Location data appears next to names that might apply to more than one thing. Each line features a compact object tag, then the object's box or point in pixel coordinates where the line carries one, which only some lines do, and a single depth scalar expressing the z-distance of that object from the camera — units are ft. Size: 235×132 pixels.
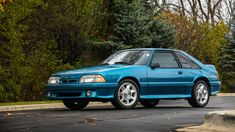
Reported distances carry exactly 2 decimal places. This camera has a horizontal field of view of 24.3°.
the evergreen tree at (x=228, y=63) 122.01
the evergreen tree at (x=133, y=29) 81.41
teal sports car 38.47
